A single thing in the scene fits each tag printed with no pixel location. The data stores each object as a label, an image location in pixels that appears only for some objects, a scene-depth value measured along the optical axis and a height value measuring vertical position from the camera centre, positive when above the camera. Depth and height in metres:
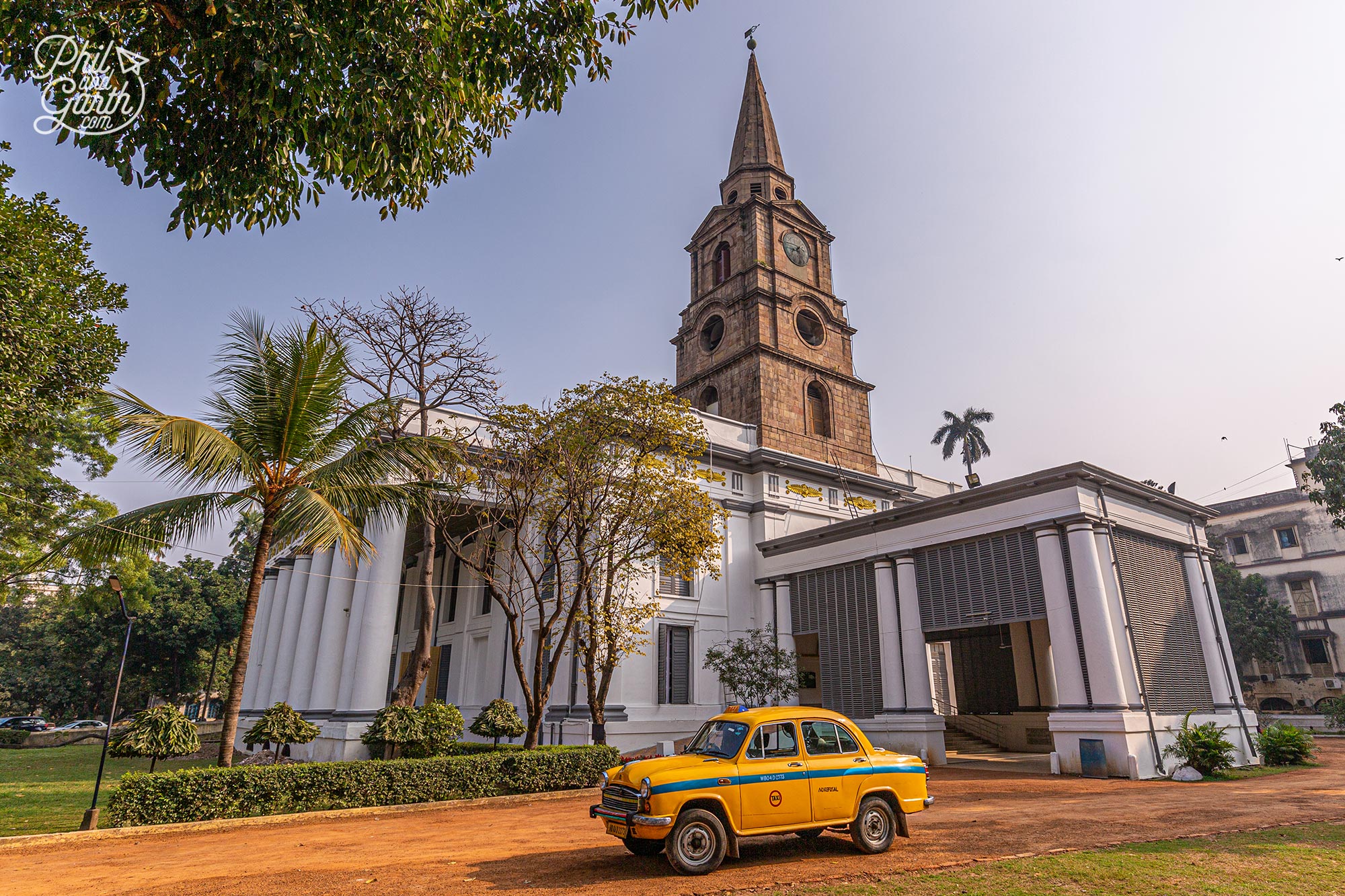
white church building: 18.55 +2.89
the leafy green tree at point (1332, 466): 28.64 +8.47
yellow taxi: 7.94 -1.04
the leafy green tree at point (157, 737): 12.98 -0.77
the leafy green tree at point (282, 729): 16.81 -0.82
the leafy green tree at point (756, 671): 23.03 +0.61
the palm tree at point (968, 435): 50.44 +16.85
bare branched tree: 18.62 +7.97
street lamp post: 11.09 -1.81
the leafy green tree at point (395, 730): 15.59 -0.78
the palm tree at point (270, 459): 12.14 +3.85
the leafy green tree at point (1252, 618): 43.00 +4.19
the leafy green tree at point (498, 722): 16.91 -0.66
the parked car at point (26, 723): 48.97 -2.06
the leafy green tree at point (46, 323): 13.09 +6.75
